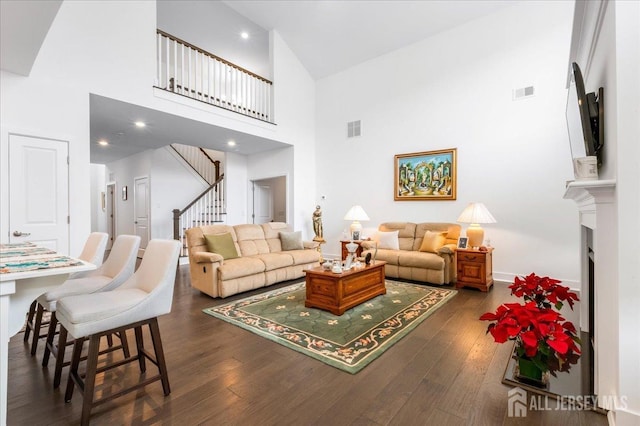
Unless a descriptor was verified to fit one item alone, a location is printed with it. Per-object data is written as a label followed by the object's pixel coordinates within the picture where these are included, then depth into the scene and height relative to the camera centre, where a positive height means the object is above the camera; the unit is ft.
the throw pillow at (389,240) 17.02 -1.73
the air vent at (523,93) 14.73 +6.00
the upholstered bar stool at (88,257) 7.63 -1.20
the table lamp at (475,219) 14.15 -0.42
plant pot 6.22 -3.56
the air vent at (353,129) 21.09 +6.05
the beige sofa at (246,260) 12.55 -2.31
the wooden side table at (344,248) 17.63 -2.28
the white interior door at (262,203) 25.60 +0.83
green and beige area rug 7.76 -3.67
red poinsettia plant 5.66 -2.46
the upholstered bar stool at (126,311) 5.00 -1.75
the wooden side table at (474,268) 13.60 -2.75
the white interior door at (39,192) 10.80 +0.88
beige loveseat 14.58 -2.22
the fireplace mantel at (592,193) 4.83 +0.31
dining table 3.74 -0.97
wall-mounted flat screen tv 5.76 +1.86
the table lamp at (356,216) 18.73 -0.30
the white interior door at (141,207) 23.39 +0.52
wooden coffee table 10.43 -2.91
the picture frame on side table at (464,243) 14.75 -1.64
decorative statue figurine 21.65 -0.83
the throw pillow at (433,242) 15.49 -1.66
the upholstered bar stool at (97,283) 6.24 -1.71
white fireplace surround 4.79 -0.94
